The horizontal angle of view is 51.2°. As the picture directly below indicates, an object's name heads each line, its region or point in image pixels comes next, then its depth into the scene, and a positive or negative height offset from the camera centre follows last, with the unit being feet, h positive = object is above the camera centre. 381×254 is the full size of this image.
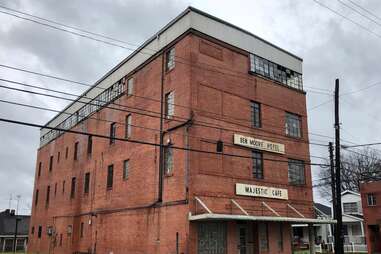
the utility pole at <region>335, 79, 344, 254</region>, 71.31 +3.15
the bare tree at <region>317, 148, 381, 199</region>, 203.72 +31.31
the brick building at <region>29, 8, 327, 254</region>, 72.84 +16.47
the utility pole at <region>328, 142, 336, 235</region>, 81.83 +15.01
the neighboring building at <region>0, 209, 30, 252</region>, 227.20 -3.49
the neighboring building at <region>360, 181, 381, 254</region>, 139.74 +6.04
